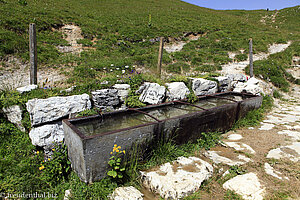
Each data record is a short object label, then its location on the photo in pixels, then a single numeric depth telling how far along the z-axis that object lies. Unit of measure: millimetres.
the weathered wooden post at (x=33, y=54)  4632
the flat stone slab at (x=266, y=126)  4968
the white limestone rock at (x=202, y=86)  6218
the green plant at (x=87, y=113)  3932
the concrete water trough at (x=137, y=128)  2734
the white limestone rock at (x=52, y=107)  3623
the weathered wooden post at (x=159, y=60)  6310
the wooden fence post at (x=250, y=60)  8152
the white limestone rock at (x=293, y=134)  4301
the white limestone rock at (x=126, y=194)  2538
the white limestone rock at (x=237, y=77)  7728
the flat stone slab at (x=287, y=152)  3497
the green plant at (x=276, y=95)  8141
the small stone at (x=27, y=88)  4312
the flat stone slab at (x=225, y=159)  3412
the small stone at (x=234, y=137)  4435
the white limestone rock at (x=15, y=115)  3939
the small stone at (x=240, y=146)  3904
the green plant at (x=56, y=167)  3079
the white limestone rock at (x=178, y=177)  2635
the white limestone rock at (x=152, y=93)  4895
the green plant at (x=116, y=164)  2781
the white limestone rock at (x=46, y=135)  3463
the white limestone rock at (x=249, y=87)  6825
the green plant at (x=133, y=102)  4719
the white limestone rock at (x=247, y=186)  2612
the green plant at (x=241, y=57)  11523
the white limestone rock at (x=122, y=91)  4891
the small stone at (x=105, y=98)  4420
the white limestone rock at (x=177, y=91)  5434
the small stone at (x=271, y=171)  2996
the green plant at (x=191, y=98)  5388
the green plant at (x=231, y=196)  2601
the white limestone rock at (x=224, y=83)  7062
